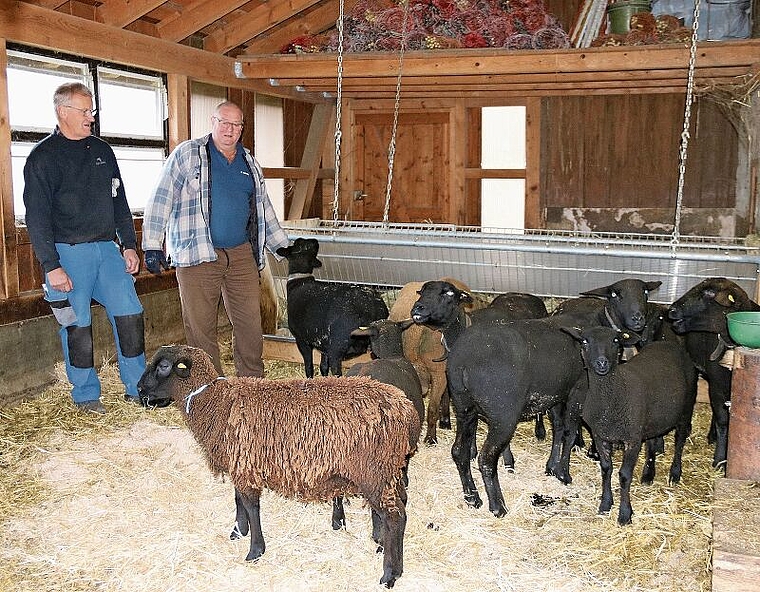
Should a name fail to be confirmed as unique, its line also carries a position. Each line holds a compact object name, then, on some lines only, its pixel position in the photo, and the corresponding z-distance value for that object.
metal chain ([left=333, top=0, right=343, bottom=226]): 6.14
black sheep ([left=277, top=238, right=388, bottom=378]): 6.20
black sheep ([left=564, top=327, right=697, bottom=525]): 4.27
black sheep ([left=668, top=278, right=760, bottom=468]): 5.12
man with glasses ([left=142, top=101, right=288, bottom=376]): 5.68
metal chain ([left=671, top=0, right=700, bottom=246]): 5.30
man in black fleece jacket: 5.58
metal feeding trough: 5.85
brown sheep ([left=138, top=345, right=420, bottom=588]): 3.52
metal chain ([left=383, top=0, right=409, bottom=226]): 7.73
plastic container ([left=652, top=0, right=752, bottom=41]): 8.27
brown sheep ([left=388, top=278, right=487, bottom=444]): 5.63
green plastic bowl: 4.20
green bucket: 8.38
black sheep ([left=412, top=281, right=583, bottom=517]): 4.34
